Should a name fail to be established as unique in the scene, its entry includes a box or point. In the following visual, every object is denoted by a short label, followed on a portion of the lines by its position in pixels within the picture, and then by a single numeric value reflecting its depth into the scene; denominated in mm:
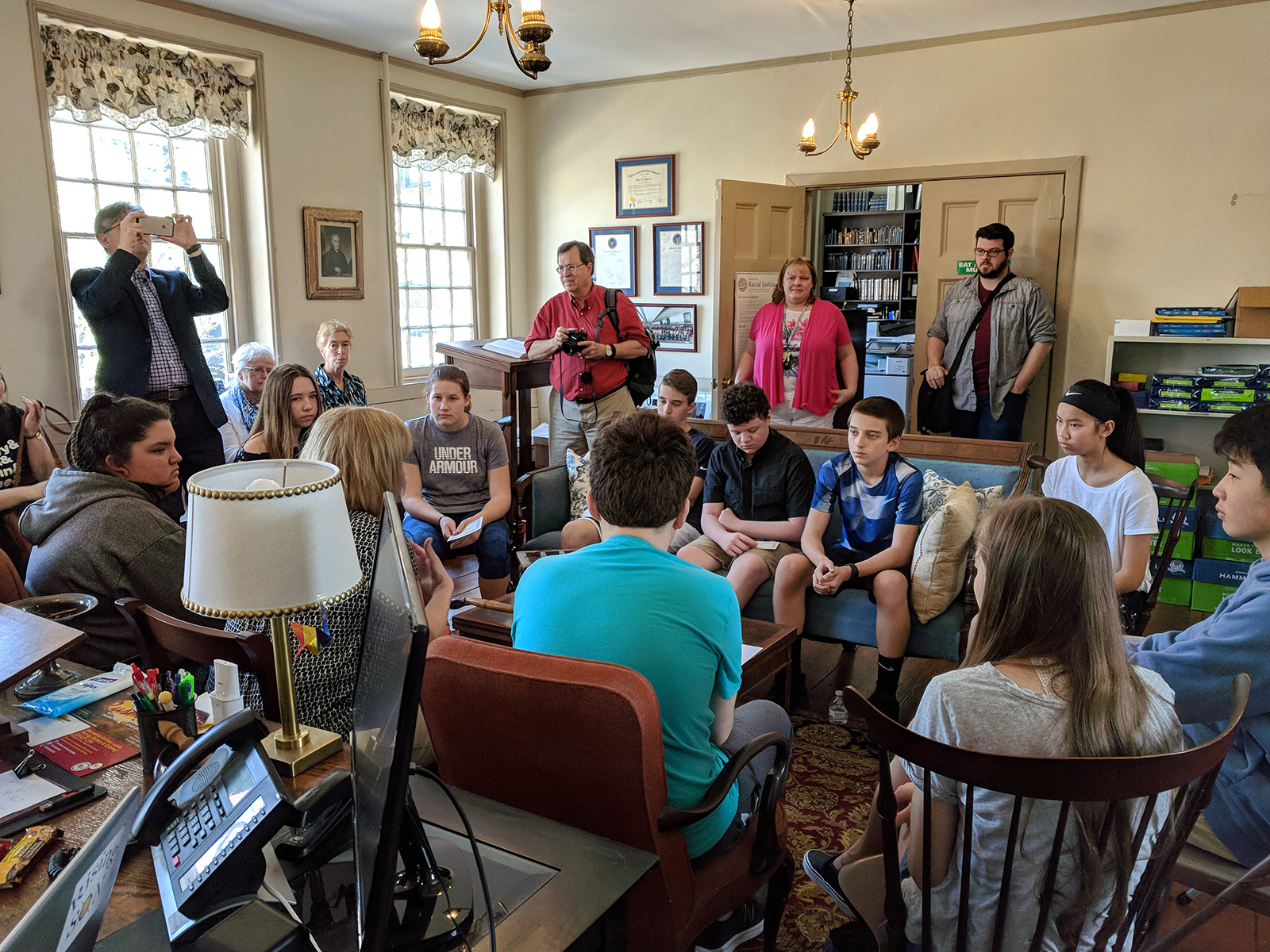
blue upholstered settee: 2947
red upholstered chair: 1206
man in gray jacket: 4812
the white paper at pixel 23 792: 1252
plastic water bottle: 2996
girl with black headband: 2619
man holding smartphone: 3904
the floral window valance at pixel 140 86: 4188
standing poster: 5430
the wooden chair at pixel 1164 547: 2711
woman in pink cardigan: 4766
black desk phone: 913
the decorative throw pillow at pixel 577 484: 3887
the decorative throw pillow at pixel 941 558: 2852
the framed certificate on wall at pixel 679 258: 6301
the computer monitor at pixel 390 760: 763
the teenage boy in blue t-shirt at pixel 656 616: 1430
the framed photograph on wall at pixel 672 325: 6434
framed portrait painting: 5340
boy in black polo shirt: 3234
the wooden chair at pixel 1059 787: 1080
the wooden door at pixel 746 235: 5316
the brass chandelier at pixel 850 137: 4289
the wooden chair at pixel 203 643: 1545
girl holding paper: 3670
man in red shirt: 4484
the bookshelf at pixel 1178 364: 4668
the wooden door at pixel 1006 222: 5098
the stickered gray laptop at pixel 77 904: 688
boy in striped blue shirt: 2932
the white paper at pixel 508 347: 4828
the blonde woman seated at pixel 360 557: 1720
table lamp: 1233
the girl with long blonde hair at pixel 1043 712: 1215
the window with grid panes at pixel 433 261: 6215
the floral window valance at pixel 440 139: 5902
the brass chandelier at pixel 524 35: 2170
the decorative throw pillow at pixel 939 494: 3124
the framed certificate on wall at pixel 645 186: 6312
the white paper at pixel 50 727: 1456
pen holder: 1328
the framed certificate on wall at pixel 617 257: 6539
